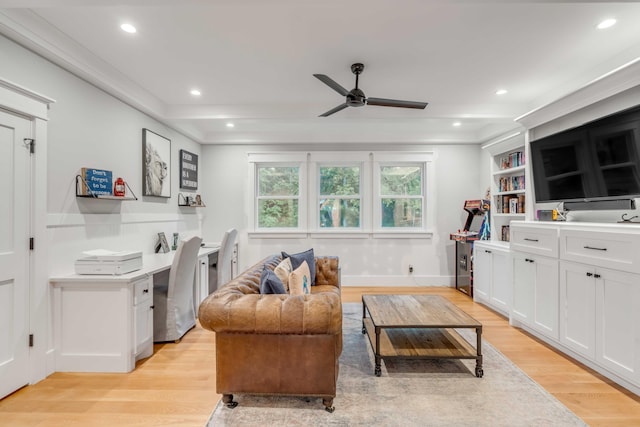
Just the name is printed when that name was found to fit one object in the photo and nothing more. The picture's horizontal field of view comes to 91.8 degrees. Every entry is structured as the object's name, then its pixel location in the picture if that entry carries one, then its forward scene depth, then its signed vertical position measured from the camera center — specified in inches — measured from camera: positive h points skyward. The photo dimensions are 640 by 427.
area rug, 71.9 -47.8
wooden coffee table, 90.5 -39.4
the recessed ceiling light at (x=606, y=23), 83.2 +52.1
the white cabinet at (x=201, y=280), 142.3 -31.2
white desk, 93.8 -33.0
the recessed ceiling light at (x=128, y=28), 86.6 +52.7
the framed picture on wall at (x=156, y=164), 141.6 +24.0
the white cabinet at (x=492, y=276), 142.8 -30.8
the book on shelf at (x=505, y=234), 166.4 -10.7
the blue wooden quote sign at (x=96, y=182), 105.3 +11.3
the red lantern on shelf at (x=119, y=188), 119.7 +10.1
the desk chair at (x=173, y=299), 115.0 -32.0
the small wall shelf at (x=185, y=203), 178.2 +6.5
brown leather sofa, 71.6 -30.4
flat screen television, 95.0 +18.8
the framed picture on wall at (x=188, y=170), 179.2 +26.3
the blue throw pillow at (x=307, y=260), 128.1 -19.6
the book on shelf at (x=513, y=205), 156.3 +4.6
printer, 95.6 -15.5
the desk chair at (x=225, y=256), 148.3 -20.5
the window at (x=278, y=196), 209.8 +12.2
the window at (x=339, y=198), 208.2 +10.7
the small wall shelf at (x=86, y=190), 104.0 +7.7
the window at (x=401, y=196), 207.6 +12.0
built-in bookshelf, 152.6 +16.5
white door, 81.2 -10.3
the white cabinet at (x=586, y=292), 83.6 -25.0
